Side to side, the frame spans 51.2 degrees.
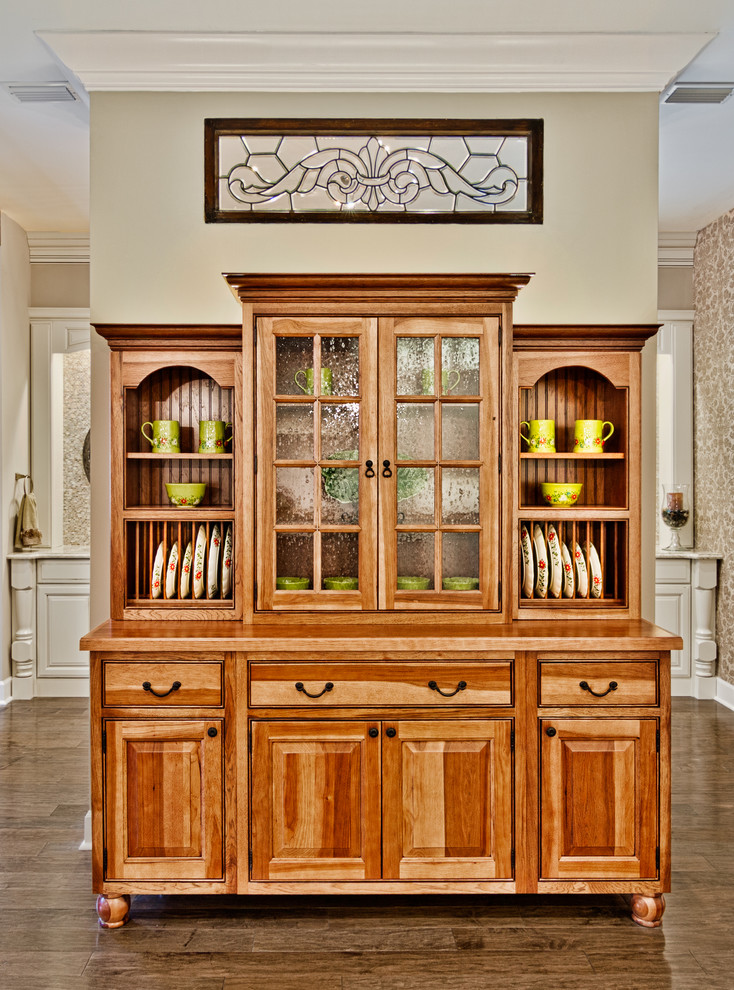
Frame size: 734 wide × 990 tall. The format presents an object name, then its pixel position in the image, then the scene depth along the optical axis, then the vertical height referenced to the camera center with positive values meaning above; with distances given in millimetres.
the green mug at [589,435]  2803 +216
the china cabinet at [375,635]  2418 -454
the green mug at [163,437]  2801 +204
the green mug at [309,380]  2594 +383
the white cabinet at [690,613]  4906 -771
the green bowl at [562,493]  2816 +2
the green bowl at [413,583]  2598 -304
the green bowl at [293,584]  2600 -308
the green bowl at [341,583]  2605 -305
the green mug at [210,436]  2814 +209
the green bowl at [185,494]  2795 -4
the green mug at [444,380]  2590 +383
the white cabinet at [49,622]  4875 -834
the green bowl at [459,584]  2594 -307
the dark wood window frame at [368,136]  2984 +1374
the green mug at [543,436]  2814 +212
